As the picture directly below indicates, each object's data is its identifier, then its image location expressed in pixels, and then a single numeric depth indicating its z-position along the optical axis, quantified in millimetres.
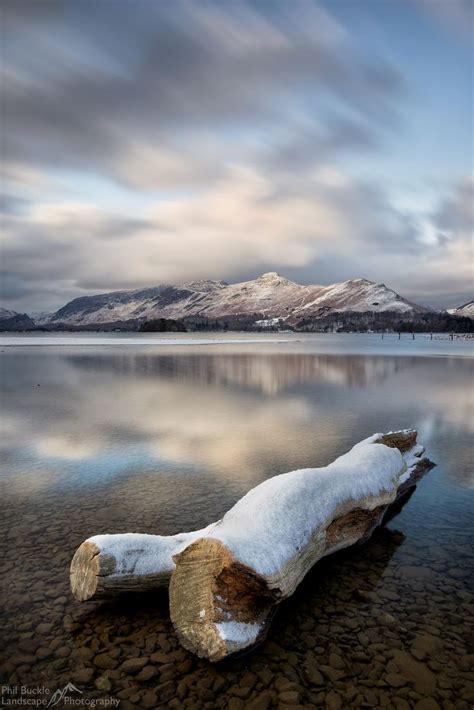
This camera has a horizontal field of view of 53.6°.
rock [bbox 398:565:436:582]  7098
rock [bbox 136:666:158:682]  5227
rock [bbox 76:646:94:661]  5486
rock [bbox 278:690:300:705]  4941
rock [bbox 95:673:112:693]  5078
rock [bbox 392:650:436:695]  5141
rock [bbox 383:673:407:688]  5168
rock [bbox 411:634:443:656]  5641
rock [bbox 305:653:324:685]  5199
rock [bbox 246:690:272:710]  4879
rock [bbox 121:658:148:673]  5332
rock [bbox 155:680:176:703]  4996
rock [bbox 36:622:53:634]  5867
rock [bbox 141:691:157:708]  4902
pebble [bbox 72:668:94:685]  5156
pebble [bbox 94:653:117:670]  5379
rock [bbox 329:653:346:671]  5387
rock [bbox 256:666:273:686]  5198
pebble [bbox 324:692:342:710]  4873
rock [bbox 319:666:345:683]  5234
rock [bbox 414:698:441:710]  4883
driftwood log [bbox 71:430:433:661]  5531
